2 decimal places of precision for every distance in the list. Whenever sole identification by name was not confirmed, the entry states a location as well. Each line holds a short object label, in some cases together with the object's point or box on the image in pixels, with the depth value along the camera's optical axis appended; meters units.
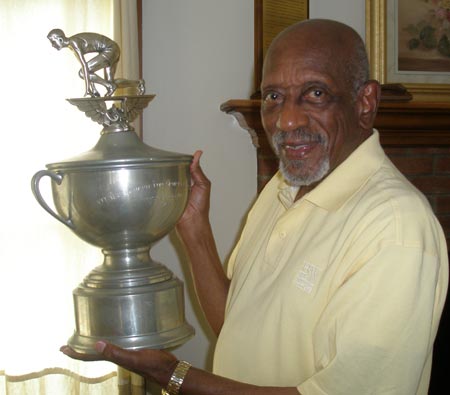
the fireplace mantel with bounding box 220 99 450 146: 1.81
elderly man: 0.82
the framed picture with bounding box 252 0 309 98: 1.85
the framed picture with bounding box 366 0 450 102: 1.95
